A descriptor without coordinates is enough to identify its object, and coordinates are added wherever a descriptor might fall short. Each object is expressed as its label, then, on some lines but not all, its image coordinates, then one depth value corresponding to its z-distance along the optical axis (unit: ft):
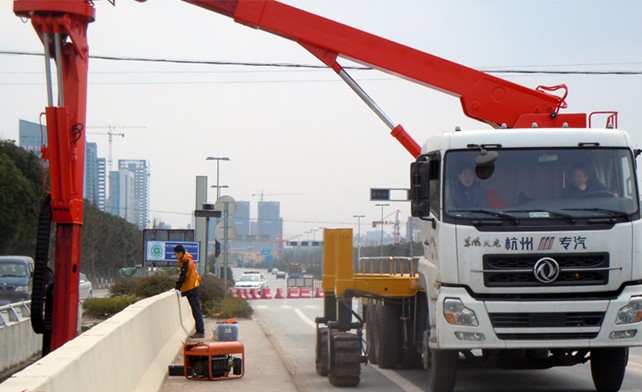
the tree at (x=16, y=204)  202.69
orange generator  47.96
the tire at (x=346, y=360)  45.88
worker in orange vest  70.87
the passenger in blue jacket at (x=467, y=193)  38.34
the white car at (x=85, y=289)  124.52
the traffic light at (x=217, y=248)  135.44
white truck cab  37.45
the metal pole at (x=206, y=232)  120.62
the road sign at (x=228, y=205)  122.11
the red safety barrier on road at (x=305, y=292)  196.44
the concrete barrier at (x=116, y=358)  20.80
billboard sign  131.34
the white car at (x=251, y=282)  209.85
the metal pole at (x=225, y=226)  122.52
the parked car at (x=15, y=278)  111.34
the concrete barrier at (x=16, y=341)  58.98
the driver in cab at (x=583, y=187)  38.40
